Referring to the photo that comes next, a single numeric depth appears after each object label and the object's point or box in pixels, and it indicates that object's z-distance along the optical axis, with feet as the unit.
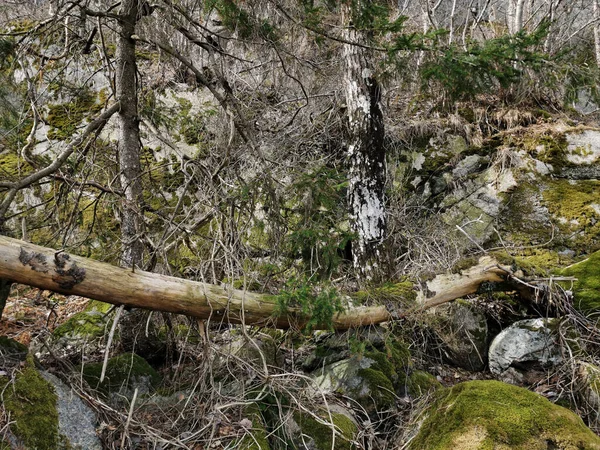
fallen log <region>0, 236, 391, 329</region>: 10.91
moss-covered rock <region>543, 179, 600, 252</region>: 21.16
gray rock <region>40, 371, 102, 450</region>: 9.80
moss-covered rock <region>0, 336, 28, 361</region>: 11.05
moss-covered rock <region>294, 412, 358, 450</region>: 11.23
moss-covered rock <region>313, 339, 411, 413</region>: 13.21
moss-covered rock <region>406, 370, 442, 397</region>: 13.74
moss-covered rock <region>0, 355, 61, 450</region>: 9.25
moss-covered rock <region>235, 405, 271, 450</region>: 10.27
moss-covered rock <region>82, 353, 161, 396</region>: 12.53
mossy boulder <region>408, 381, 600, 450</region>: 8.91
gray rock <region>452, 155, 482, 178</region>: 24.99
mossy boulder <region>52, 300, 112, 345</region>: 14.89
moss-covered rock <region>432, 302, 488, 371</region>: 16.26
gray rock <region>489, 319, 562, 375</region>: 14.69
